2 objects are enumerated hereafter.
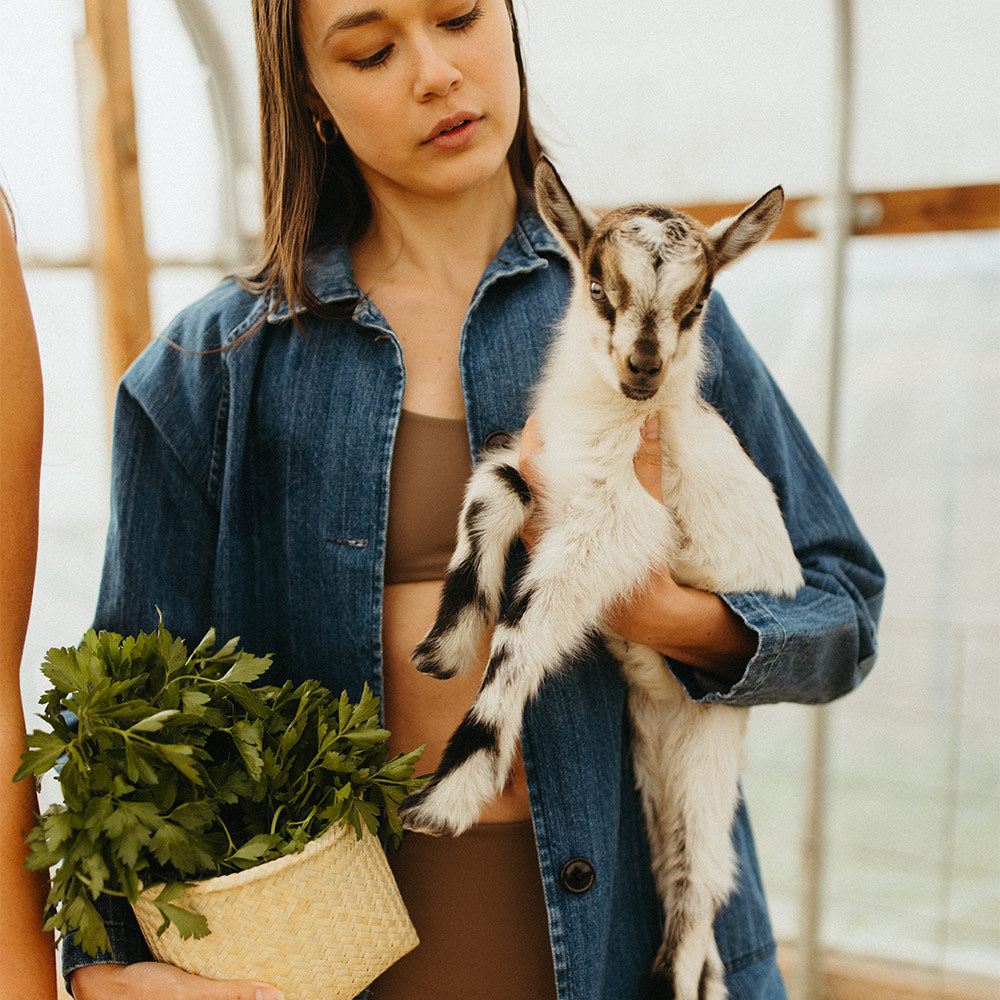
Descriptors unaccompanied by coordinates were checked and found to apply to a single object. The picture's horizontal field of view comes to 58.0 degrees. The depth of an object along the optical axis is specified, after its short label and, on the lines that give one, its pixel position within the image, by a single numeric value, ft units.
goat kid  3.88
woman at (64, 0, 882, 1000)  4.23
